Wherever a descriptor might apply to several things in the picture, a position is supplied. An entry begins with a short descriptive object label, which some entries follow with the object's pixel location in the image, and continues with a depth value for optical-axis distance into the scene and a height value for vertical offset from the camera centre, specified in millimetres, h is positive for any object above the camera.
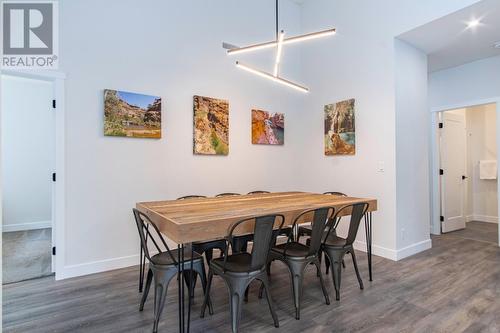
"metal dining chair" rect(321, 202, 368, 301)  2670 -753
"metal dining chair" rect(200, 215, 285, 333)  2021 -754
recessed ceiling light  3323 +1688
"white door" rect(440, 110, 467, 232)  5125 -64
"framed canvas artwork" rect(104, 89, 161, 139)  3365 +671
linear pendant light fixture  2482 +1134
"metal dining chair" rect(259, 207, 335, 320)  2348 -755
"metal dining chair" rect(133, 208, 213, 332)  2137 -779
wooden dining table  1880 -350
